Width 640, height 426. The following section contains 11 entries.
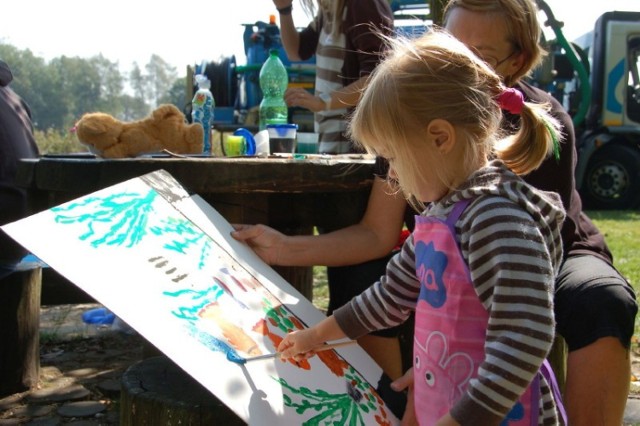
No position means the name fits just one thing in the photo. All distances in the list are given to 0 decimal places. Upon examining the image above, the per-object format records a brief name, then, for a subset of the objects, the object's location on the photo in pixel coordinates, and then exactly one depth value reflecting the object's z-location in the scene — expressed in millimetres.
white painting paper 1293
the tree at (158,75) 98412
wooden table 2016
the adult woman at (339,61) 2643
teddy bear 2297
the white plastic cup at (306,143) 3324
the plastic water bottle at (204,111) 2879
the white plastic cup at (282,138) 2846
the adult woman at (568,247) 1672
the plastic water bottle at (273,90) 3186
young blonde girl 1271
